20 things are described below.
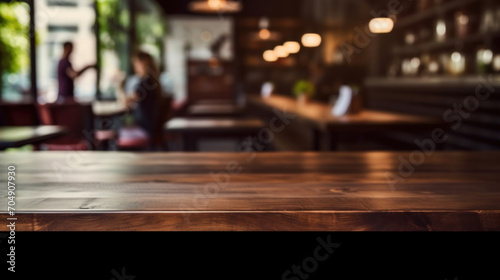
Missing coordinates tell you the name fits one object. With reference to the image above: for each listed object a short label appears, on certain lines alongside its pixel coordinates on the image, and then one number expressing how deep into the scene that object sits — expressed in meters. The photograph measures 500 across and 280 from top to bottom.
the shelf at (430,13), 5.67
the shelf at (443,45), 5.05
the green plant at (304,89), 6.00
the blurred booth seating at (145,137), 5.03
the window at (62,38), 5.85
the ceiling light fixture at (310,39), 6.10
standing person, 5.59
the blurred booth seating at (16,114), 3.49
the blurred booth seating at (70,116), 4.33
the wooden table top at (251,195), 0.95
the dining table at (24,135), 2.31
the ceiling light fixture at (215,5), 7.81
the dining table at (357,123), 3.44
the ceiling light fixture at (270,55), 11.06
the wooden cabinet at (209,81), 14.53
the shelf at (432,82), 4.70
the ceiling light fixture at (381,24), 4.75
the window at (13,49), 5.23
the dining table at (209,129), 3.82
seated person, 4.93
